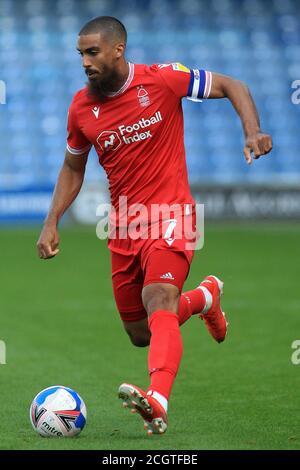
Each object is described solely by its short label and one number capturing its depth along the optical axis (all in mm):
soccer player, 11594
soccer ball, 11187
